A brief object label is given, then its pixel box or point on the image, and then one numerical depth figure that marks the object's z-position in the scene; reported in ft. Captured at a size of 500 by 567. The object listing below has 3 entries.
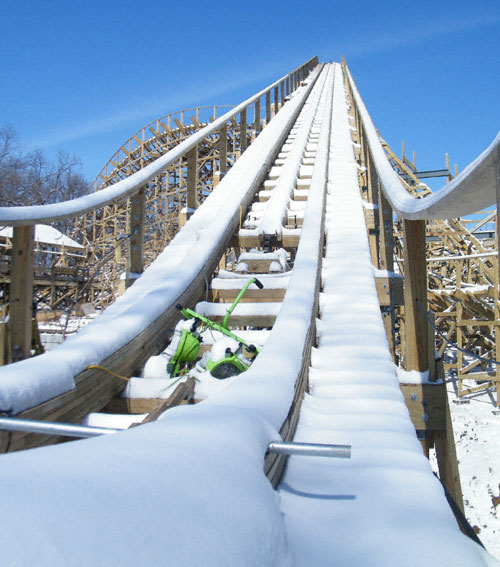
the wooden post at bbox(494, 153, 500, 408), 30.40
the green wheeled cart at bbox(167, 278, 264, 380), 7.16
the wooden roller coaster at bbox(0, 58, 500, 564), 5.90
